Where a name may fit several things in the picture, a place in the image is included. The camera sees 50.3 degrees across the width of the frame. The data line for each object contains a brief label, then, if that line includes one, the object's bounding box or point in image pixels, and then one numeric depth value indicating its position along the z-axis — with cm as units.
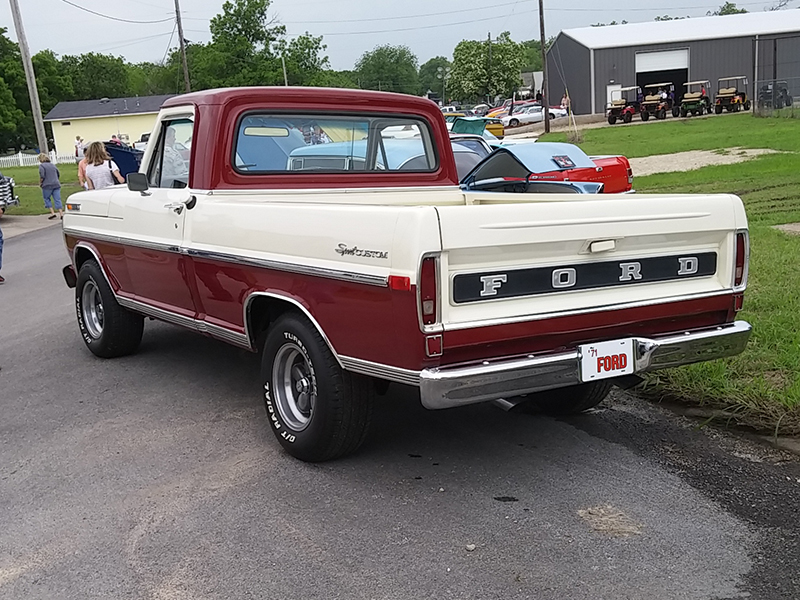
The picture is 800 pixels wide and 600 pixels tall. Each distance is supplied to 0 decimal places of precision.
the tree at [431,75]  14725
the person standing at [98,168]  1426
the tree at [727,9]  13058
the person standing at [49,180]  2000
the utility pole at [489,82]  8581
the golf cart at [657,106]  4397
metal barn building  5375
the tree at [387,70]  12638
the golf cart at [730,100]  4269
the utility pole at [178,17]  4806
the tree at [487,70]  8581
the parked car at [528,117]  5206
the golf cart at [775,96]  3494
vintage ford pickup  378
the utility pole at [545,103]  4203
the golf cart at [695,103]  4262
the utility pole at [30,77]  2319
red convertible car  1109
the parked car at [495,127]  3256
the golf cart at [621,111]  4325
